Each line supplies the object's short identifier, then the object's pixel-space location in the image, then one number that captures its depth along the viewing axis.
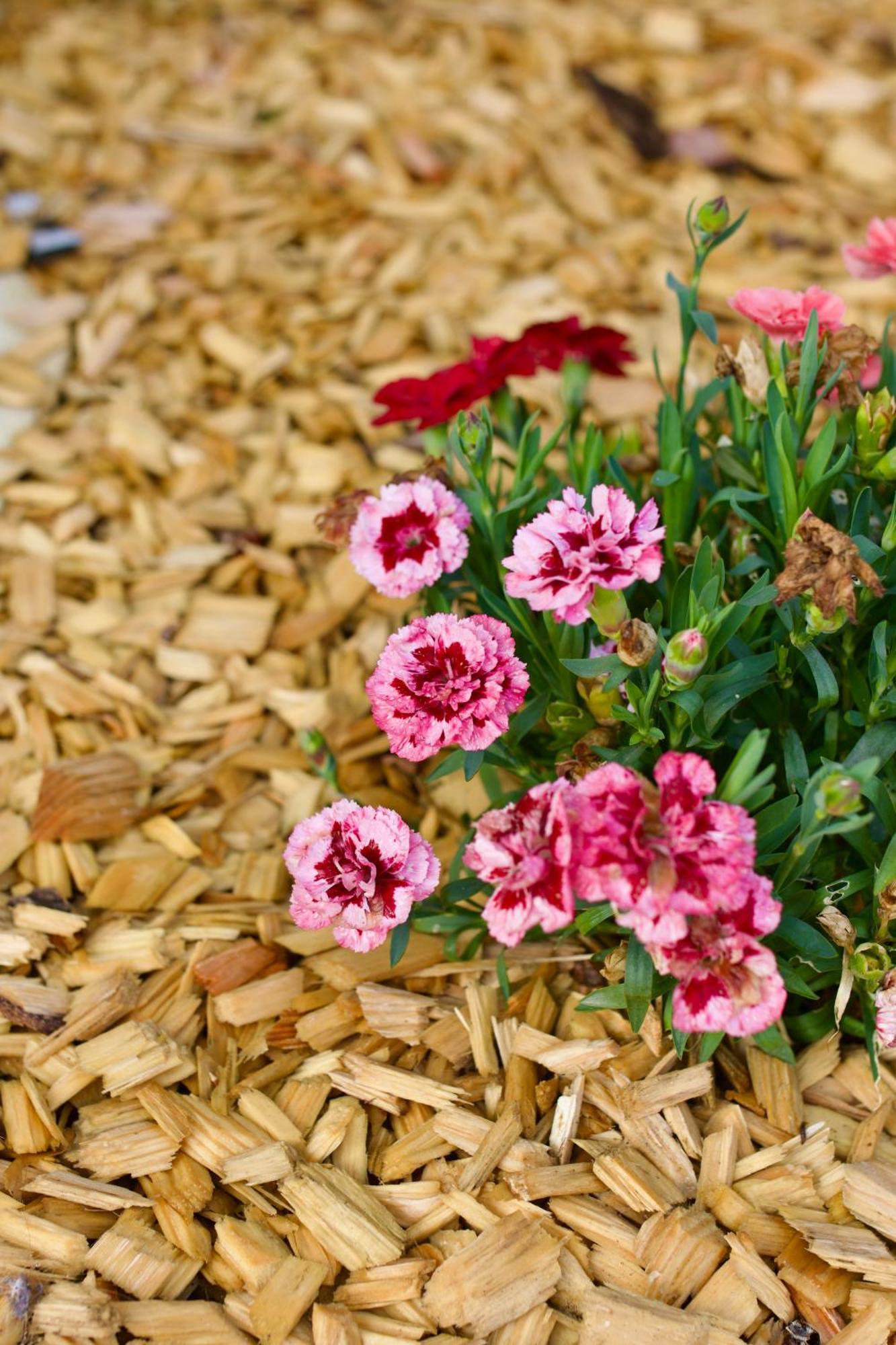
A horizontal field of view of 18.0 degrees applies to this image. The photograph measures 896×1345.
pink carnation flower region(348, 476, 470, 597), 0.74
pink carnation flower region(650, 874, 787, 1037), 0.67
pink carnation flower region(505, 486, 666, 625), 0.70
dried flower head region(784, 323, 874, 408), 0.76
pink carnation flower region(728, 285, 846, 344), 0.76
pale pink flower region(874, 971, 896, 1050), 0.71
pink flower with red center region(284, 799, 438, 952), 0.71
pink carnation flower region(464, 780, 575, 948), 0.67
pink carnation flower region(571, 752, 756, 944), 0.66
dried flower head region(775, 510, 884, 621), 0.70
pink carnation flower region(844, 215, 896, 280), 0.78
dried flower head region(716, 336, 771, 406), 0.76
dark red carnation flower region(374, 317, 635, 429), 0.78
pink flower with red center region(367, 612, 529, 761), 0.71
